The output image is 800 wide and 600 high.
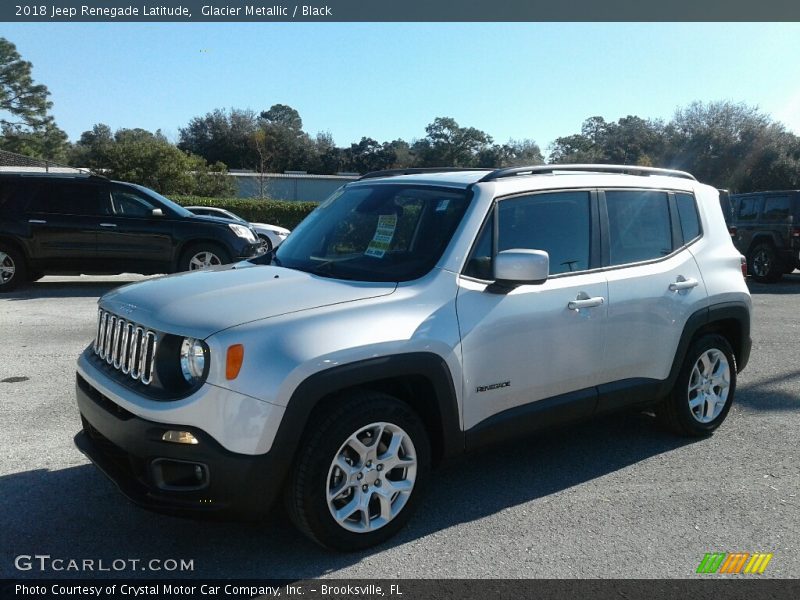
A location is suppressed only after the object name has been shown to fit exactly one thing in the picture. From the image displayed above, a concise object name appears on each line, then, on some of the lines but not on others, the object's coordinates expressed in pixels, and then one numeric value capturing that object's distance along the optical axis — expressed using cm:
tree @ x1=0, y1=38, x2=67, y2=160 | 5884
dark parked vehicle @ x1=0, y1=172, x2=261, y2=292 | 1172
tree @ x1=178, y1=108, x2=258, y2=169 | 6788
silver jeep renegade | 318
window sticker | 412
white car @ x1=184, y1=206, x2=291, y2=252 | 1656
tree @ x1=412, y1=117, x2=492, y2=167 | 6053
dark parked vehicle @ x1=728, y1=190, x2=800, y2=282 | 1593
